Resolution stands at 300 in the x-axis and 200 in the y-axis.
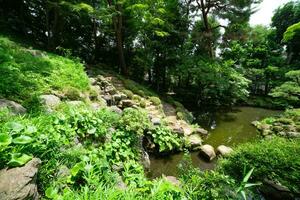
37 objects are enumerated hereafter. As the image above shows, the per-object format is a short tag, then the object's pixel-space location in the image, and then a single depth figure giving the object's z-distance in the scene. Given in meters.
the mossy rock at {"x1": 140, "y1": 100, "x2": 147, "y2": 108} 8.82
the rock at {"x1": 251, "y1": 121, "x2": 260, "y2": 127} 10.64
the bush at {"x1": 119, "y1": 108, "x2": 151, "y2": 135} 5.24
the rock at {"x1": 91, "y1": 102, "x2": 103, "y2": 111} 5.95
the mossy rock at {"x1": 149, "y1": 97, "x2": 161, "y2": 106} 9.84
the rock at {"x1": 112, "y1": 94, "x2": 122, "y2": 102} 7.90
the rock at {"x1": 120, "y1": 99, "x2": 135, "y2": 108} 7.78
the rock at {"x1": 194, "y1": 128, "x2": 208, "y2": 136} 8.82
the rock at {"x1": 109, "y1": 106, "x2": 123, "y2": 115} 5.85
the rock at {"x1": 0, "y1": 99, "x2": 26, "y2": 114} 3.64
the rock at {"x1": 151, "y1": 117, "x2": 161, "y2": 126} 7.02
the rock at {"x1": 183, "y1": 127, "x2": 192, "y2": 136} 8.18
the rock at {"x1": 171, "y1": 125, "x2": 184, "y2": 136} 7.54
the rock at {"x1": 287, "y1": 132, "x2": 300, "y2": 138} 7.75
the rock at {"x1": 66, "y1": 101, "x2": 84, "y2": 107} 4.99
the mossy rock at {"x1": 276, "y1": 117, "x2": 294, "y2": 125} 9.91
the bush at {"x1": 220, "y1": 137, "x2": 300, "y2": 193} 3.95
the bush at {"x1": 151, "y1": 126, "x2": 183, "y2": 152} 6.62
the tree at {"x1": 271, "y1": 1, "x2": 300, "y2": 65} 20.32
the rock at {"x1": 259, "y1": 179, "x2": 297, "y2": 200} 4.16
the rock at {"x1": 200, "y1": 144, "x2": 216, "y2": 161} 6.71
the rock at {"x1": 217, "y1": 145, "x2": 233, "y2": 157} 6.92
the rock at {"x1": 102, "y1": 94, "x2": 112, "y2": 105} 7.44
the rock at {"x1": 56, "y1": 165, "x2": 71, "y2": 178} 2.86
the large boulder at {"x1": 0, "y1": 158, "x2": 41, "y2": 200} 2.02
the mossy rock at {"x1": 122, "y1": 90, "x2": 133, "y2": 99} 9.08
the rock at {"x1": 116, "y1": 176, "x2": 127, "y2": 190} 3.40
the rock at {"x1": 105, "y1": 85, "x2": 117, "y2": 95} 8.34
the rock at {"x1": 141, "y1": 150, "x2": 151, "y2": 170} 5.34
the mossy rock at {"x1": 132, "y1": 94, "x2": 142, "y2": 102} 9.14
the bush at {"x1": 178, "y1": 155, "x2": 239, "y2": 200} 3.44
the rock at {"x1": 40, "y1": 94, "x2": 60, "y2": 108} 4.47
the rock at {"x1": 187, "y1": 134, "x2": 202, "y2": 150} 7.38
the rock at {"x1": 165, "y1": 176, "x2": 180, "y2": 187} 4.96
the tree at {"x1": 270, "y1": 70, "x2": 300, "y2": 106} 9.23
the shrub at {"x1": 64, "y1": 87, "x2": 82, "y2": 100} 5.67
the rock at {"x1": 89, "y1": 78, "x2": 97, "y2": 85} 8.59
